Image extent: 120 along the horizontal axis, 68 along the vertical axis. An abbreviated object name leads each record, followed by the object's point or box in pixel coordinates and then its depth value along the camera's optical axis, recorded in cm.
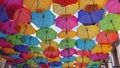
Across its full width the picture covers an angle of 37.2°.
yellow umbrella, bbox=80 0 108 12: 561
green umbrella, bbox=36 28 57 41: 709
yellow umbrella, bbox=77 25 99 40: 683
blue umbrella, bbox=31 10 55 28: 632
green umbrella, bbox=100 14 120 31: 632
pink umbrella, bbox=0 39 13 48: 845
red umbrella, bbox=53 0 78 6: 554
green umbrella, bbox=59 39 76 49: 791
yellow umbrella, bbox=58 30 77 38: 720
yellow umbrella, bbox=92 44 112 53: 826
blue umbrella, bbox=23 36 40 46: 799
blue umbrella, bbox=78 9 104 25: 608
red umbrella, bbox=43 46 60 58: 870
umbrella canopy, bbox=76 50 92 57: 897
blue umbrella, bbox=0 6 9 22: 611
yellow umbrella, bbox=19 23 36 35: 702
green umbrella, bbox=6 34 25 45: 790
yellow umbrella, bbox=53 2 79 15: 589
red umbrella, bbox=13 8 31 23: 617
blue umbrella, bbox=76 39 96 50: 782
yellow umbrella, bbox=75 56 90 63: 993
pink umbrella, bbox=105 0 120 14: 571
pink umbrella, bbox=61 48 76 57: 882
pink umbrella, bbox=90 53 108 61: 914
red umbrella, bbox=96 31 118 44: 727
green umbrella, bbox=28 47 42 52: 905
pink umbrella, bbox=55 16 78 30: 640
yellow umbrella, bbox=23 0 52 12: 575
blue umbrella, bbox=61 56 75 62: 986
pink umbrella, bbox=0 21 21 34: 690
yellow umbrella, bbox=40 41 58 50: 818
